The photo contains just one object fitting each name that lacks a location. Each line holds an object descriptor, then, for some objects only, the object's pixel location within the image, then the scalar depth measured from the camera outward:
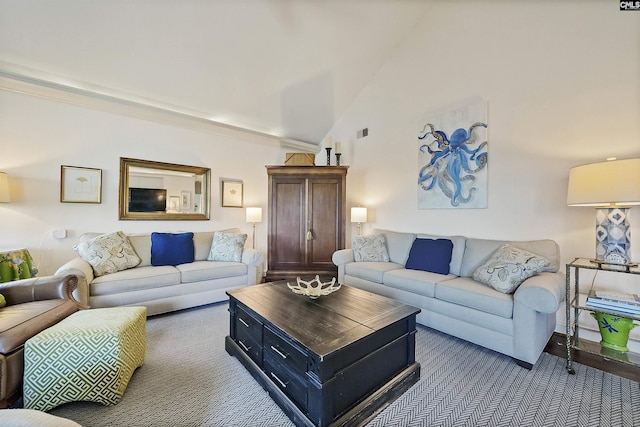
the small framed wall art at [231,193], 4.27
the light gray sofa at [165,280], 2.45
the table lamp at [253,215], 4.24
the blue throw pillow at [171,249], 3.15
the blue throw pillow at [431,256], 2.85
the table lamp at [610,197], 1.75
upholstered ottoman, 1.40
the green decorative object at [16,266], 2.35
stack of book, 1.76
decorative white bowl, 1.92
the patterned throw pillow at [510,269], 2.13
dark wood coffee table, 1.28
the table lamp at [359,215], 4.16
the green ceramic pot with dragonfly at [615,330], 1.92
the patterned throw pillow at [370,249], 3.51
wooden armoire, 4.12
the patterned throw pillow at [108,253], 2.66
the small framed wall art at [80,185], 3.01
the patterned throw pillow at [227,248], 3.44
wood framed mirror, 3.42
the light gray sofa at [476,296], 1.89
